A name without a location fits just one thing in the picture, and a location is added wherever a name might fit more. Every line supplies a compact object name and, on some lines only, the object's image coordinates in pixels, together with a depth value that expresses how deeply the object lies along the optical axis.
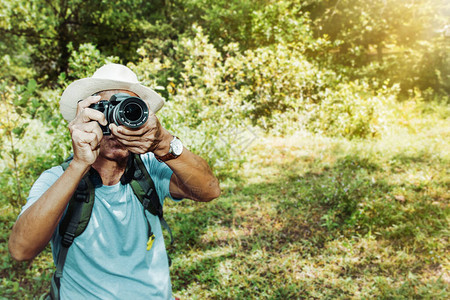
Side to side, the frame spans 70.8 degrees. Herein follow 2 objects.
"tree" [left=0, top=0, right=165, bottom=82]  12.27
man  1.27
